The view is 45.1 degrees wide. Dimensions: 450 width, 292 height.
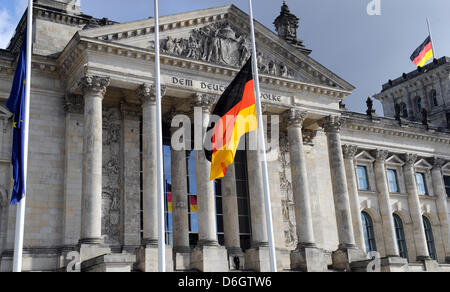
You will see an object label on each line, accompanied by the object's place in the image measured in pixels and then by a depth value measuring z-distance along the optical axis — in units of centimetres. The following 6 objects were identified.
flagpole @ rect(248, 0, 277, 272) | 1891
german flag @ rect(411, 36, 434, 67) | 5081
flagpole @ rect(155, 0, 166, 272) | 1765
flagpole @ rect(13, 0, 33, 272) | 1521
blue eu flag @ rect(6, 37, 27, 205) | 1647
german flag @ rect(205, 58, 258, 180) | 2003
